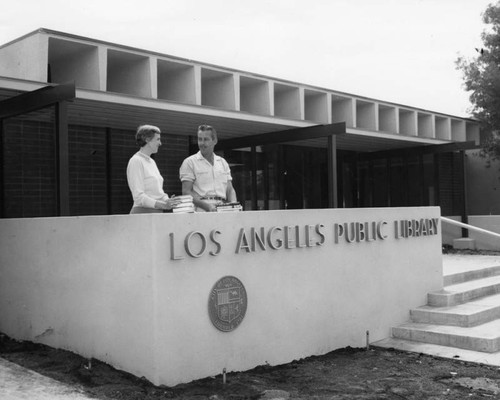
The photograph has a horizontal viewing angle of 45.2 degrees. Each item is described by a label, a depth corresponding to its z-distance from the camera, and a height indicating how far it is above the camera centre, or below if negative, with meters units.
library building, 8.88 +1.64
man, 5.87 +0.38
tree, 18.55 +4.05
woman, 5.29 +0.32
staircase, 6.51 -1.42
